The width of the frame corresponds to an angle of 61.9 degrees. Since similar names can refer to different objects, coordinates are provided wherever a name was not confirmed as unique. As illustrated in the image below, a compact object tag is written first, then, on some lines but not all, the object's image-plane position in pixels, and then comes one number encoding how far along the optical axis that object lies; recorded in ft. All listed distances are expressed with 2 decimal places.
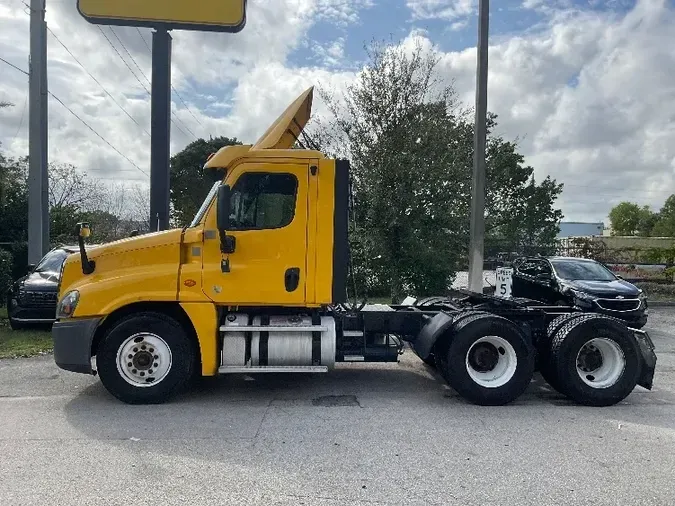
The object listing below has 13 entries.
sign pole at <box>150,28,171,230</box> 39.11
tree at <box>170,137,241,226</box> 57.52
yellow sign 38.78
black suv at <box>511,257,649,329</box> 37.68
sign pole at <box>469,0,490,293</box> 39.06
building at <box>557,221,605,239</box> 250.57
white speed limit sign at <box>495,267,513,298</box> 30.86
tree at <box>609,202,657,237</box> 261.85
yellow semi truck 20.77
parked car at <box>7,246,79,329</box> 34.60
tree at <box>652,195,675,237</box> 175.94
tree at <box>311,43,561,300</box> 45.21
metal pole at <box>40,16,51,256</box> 43.45
